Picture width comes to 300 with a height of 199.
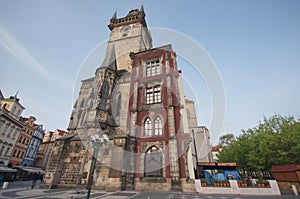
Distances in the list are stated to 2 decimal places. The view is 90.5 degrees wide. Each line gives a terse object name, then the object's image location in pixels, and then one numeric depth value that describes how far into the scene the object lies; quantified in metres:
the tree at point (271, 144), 17.66
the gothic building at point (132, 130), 13.57
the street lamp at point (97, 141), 8.10
